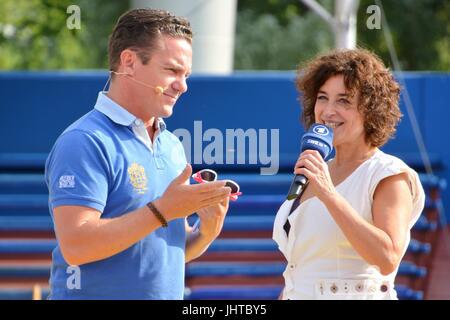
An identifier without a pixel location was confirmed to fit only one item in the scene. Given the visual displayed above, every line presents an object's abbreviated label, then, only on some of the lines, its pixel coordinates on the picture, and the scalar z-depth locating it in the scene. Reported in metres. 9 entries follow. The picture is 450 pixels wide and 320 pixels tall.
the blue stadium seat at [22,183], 15.01
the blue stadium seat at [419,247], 14.77
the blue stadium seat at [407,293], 14.44
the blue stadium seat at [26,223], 14.95
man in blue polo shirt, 5.55
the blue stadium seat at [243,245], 14.83
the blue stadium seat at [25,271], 15.03
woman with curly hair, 5.87
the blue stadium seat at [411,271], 14.80
